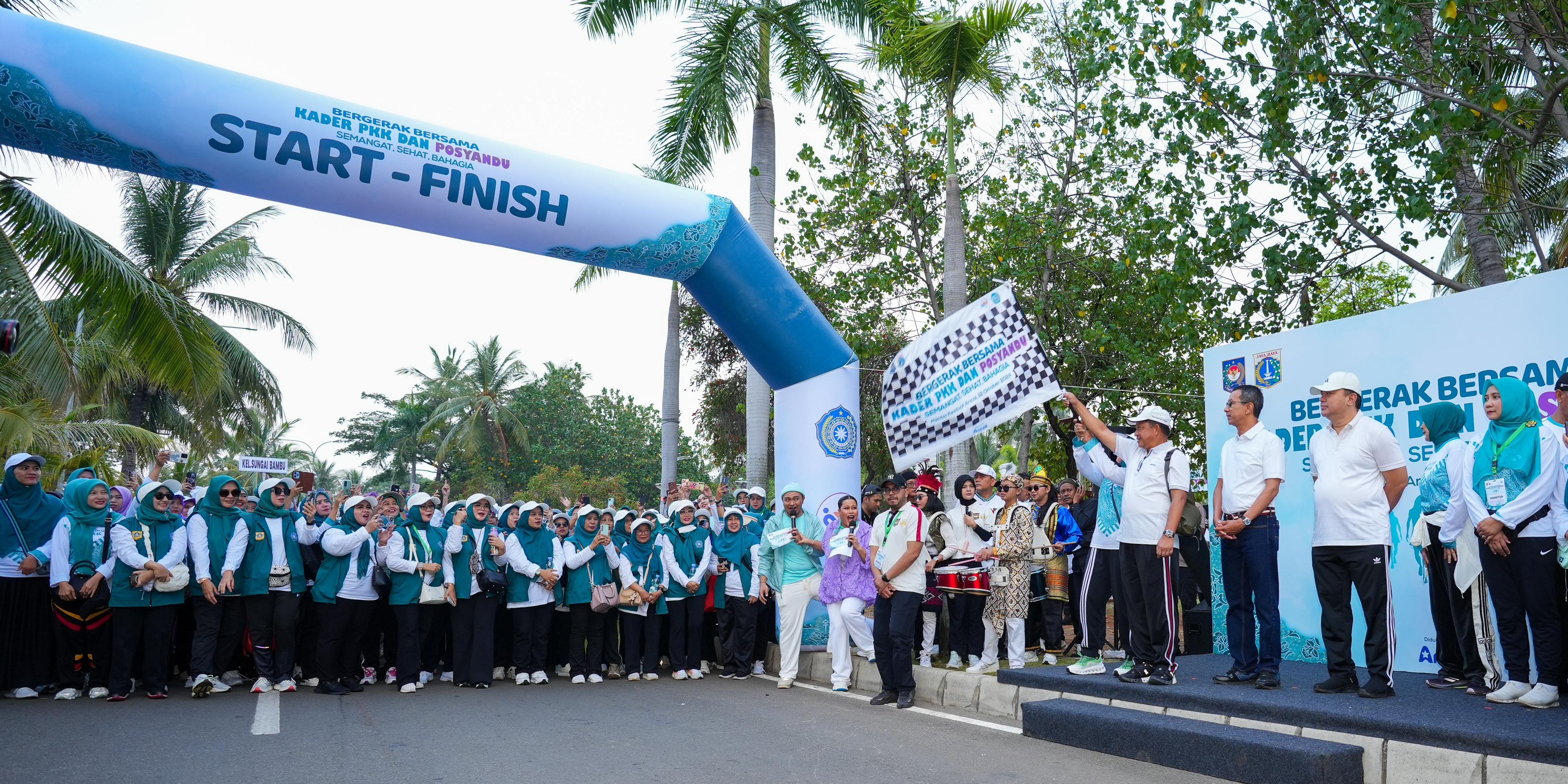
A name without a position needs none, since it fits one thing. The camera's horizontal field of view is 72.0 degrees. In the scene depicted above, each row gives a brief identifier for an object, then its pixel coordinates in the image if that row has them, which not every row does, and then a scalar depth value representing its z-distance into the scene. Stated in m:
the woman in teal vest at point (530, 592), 10.10
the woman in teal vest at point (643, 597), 10.52
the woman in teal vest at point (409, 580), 9.47
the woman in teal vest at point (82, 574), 8.90
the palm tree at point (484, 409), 48.72
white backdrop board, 7.25
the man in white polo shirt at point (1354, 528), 6.20
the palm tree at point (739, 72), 14.19
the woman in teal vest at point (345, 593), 9.29
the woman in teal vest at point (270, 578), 9.17
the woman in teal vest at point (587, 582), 10.37
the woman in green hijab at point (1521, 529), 5.80
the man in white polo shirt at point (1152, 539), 6.94
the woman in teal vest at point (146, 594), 8.79
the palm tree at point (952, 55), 13.09
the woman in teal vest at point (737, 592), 10.66
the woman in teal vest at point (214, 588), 8.97
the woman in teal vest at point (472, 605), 9.80
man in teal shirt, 9.88
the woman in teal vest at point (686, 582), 10.70
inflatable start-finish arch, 7.63
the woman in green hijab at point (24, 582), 8.86
